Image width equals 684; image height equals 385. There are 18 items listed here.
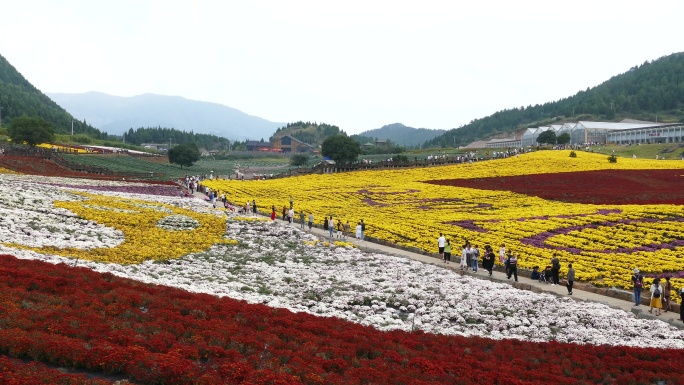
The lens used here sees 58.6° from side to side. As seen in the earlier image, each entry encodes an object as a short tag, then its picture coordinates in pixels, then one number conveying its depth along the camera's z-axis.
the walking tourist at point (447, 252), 33.25
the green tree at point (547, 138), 150.02
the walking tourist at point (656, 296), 23.77
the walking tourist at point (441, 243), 34.62
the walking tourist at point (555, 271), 28.41
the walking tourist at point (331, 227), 40.86
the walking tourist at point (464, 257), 31.73
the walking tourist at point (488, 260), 30.47
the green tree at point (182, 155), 123.44
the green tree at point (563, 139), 152.38
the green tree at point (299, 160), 150.44
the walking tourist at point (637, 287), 24.94
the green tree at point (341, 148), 109.00
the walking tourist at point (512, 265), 29.31
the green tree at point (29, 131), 108.19
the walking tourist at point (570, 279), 27.09
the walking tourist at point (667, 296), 24.89
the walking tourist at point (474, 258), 31.39
